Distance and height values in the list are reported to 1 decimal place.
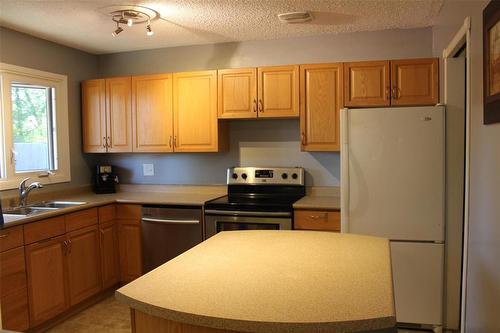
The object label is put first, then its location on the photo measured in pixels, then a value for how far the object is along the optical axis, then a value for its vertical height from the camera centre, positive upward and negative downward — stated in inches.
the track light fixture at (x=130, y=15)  108.6 +39.1
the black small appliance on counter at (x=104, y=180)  156.7 -10.8
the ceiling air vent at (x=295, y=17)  115.2 +39.0
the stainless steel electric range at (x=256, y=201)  121.7 -16.7
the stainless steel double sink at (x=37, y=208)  114.8 -17.1
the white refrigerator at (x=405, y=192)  106.1 -11.7
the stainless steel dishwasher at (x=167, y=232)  129.4 -26.4
